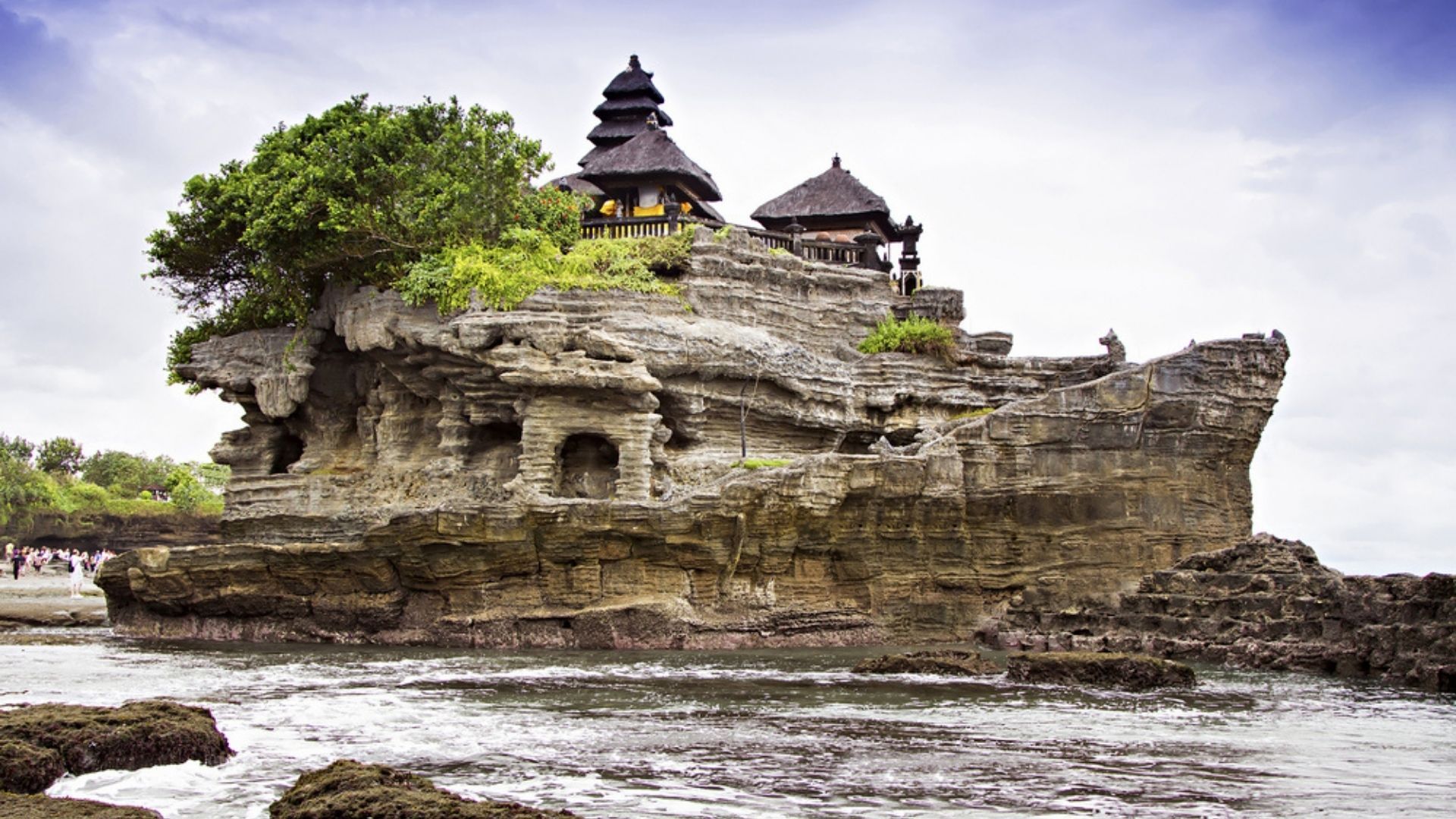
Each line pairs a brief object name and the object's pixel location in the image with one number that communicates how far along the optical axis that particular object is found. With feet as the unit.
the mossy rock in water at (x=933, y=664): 59.82
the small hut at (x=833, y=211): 123.54
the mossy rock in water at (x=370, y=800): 26.04
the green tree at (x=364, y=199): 91.71
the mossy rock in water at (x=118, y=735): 31.78
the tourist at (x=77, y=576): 118.11
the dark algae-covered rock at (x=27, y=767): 29.40
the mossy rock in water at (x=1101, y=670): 55.06
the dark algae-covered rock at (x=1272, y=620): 59.88
